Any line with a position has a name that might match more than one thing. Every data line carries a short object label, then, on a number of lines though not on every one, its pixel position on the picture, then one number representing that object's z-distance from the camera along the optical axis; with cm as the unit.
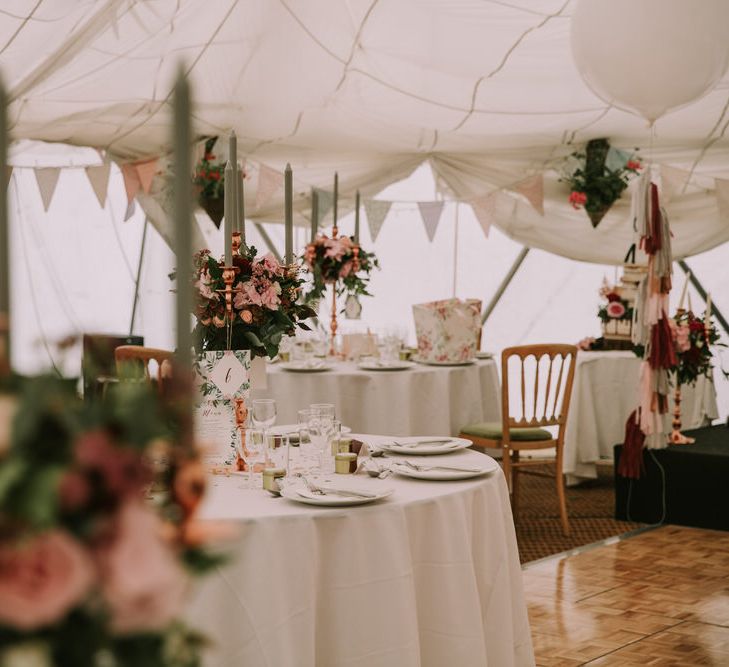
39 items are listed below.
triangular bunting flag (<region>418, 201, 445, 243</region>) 851
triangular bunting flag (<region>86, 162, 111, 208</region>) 761
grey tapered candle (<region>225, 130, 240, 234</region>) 253
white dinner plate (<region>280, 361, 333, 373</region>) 532
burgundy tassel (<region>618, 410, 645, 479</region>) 528
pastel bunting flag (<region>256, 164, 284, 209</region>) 814
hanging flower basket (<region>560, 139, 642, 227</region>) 803
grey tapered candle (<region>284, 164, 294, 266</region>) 287
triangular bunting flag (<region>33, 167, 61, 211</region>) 761
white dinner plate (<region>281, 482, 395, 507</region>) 222
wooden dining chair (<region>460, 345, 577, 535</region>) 517
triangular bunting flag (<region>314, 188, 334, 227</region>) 853
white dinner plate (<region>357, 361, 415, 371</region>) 539
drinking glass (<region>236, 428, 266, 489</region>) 244
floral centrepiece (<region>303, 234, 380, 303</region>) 574
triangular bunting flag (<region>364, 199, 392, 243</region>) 869
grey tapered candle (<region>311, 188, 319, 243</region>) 482
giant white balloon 359
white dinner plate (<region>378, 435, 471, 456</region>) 286
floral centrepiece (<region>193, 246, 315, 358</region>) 271
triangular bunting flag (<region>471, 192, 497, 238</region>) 839
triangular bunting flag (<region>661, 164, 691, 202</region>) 796
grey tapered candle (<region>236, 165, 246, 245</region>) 279
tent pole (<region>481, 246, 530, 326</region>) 944
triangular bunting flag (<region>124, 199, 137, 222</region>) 806
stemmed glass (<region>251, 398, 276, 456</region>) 248
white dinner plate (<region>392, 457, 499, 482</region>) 250
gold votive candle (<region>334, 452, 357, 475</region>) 262
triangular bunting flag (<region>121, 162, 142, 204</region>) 764
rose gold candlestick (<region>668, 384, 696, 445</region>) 549
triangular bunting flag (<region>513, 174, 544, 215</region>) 822
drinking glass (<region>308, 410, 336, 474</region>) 257
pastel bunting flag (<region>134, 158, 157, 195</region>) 761
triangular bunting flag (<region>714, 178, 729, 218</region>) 793
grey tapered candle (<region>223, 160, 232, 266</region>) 248
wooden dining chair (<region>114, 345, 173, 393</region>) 397
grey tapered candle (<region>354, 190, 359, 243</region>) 560
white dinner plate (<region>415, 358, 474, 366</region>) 562
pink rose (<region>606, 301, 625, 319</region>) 680
